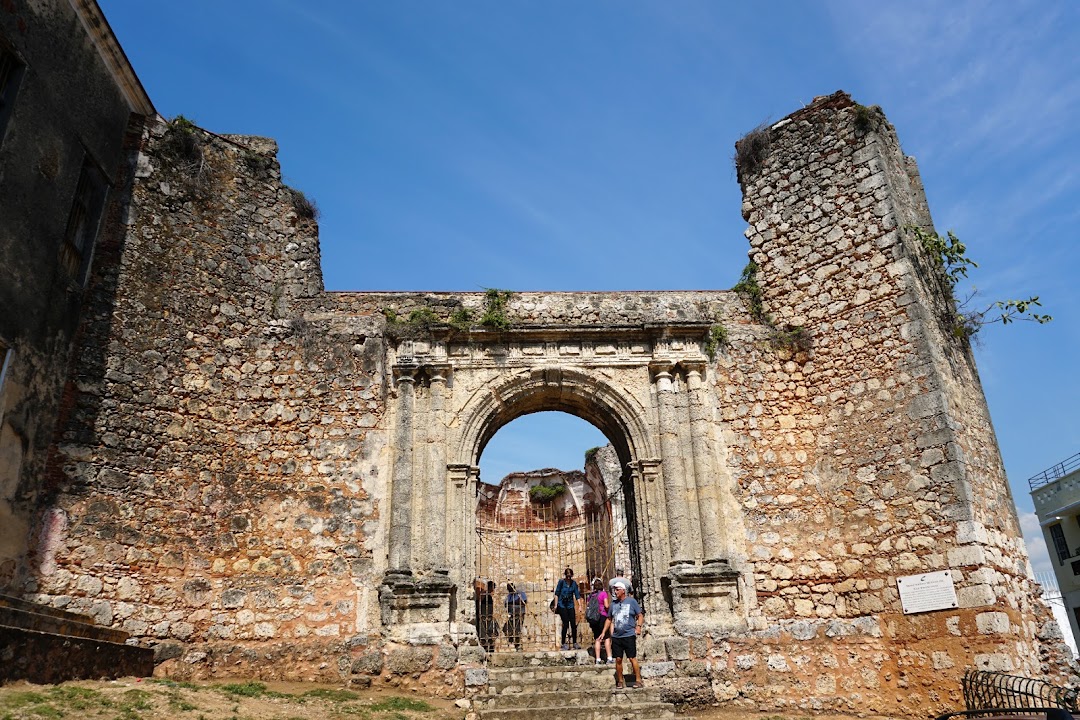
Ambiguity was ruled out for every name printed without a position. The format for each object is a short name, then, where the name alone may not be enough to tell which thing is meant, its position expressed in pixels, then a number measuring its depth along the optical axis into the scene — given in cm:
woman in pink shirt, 1047
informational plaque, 868
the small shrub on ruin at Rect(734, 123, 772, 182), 1184
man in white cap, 867
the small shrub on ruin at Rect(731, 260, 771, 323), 1134
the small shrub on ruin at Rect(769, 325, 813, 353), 1081
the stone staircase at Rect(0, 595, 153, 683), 616
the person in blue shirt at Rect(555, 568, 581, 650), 1113
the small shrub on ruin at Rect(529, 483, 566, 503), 1953
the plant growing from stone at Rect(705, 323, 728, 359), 1103
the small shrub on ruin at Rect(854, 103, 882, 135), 1094
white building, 2391
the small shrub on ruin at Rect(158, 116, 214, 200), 1084
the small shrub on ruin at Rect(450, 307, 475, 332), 1081
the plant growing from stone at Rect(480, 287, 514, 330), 1084
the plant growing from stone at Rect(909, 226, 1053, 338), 1063
